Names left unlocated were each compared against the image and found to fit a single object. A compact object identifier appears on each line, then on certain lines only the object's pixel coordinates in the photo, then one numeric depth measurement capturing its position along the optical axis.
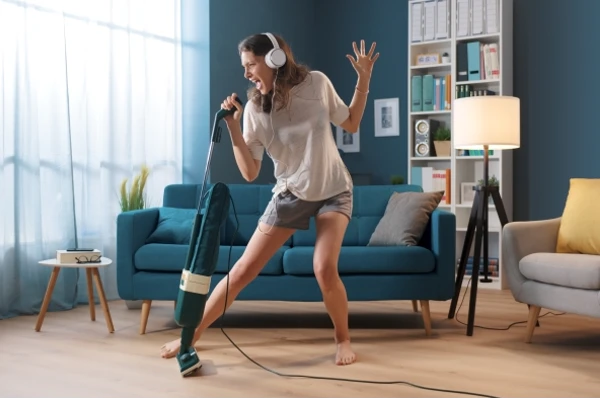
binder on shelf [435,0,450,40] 5.75
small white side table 3.81
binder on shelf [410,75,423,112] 5.90
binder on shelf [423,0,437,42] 5.80
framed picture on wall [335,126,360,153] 6.56
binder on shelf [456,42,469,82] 5.66
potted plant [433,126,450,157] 5.81
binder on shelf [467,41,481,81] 5.60
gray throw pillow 3.87
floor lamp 3.82
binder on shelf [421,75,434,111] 5.86
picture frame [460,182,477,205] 5.71
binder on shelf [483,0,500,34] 5.52
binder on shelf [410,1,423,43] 5.86
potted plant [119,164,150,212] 4.75
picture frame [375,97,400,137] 6.30
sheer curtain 4.40
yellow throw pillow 3.66
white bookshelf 5.55
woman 2.89
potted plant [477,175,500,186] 5.15
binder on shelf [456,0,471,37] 5.63
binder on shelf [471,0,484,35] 5.59
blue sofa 3.70
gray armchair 3.22
